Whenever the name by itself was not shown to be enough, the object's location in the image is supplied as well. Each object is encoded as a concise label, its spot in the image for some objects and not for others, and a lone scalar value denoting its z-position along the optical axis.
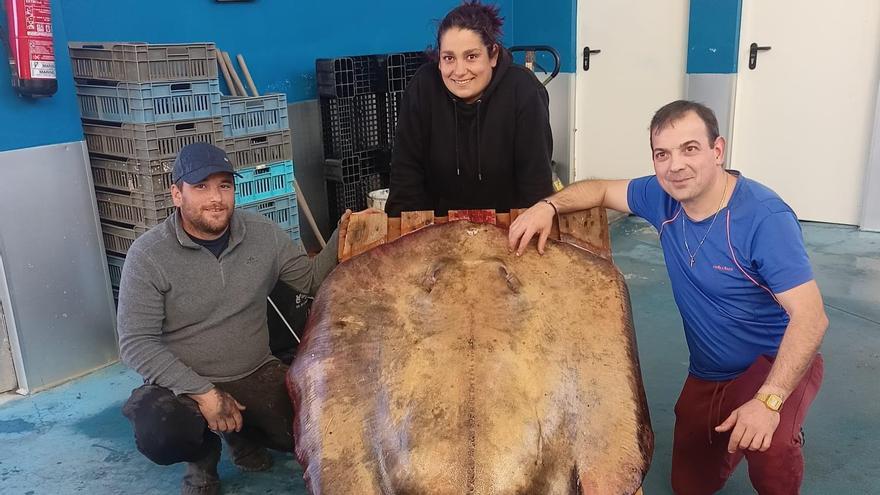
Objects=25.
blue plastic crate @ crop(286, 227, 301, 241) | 4.11
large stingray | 1.77
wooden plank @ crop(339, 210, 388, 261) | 2.32
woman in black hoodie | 2.65
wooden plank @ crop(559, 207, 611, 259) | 2.29
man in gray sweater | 2.36
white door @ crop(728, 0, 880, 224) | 5.50
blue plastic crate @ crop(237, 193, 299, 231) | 3.96
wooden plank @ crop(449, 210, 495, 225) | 2.32
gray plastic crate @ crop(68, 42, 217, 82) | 3.32
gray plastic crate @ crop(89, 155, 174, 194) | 3.42
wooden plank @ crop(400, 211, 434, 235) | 2.35
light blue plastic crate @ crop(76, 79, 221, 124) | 3.35
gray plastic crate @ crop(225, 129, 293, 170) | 3.81
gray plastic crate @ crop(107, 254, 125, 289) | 3.71
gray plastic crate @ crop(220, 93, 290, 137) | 3.77
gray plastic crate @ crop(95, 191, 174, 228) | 3.45
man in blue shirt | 1.99
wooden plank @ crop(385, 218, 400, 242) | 2.33
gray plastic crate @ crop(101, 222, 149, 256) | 3.60
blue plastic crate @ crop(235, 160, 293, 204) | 3.83
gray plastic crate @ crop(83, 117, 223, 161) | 3.38
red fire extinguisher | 3.08
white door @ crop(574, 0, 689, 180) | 6.09
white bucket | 4.79
